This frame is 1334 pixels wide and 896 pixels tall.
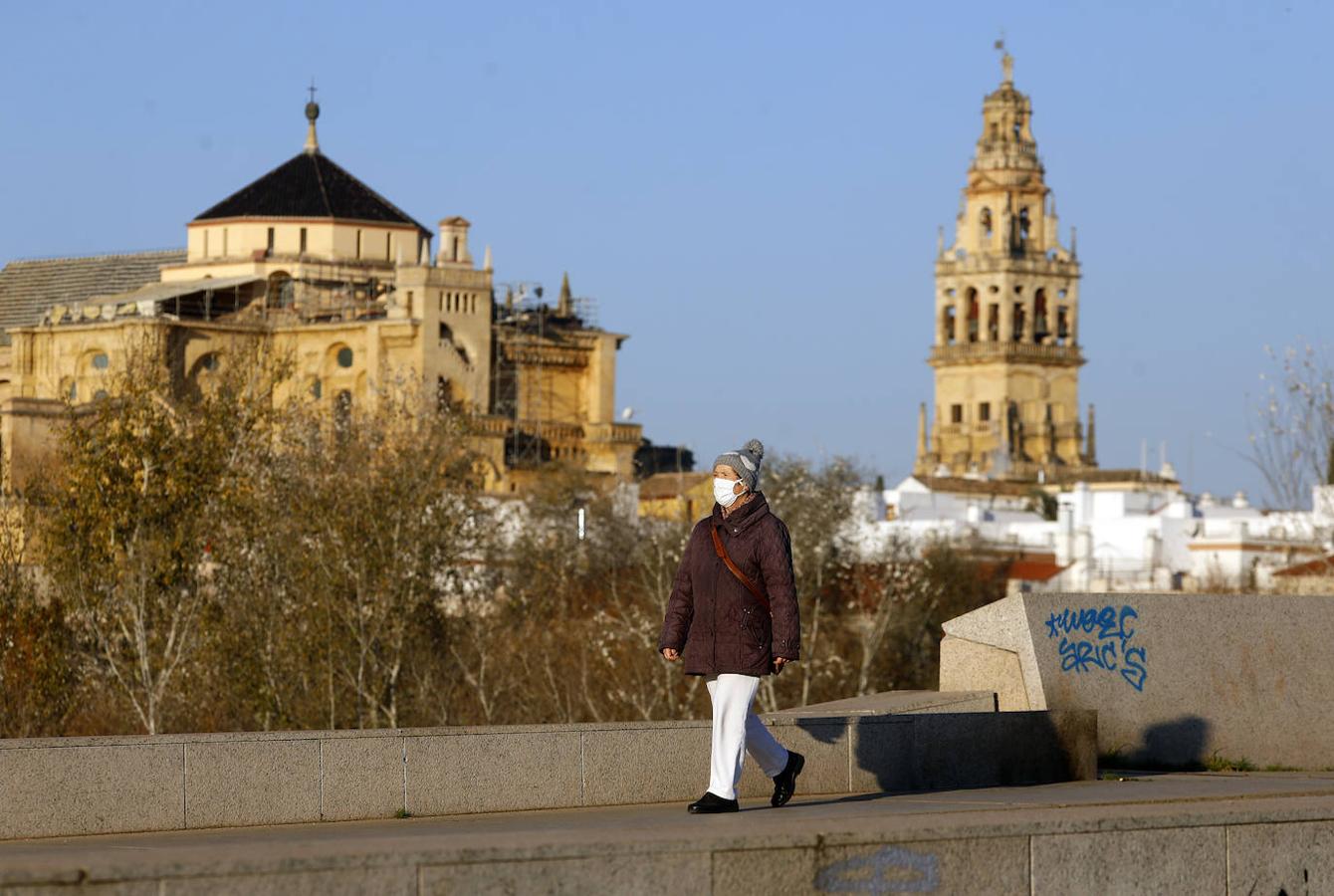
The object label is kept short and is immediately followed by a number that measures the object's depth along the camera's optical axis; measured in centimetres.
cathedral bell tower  18125
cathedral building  12050
